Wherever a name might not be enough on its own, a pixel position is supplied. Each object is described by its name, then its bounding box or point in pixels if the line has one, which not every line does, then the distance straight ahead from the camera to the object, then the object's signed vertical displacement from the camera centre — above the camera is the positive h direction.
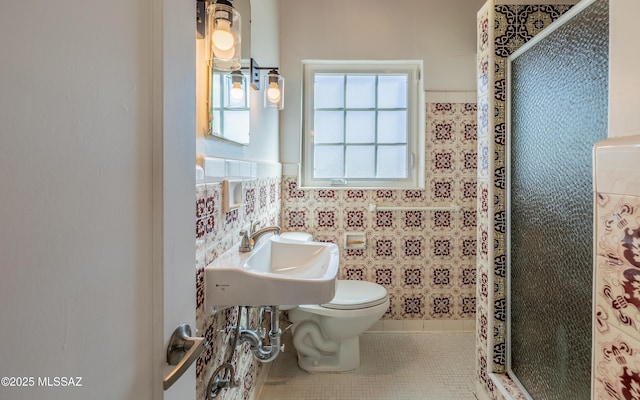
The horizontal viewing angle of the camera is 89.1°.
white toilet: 1.68 -0.71
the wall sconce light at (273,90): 1.63 +0.53
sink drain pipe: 1.21 -0.59
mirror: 1.07 +0.36
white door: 0.28 +0.00
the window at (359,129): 2.38 +0.49
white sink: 0.99 -0.28
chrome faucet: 1.23 -0.17
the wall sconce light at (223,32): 0.98 +0.51
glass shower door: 0.95 -0.01
